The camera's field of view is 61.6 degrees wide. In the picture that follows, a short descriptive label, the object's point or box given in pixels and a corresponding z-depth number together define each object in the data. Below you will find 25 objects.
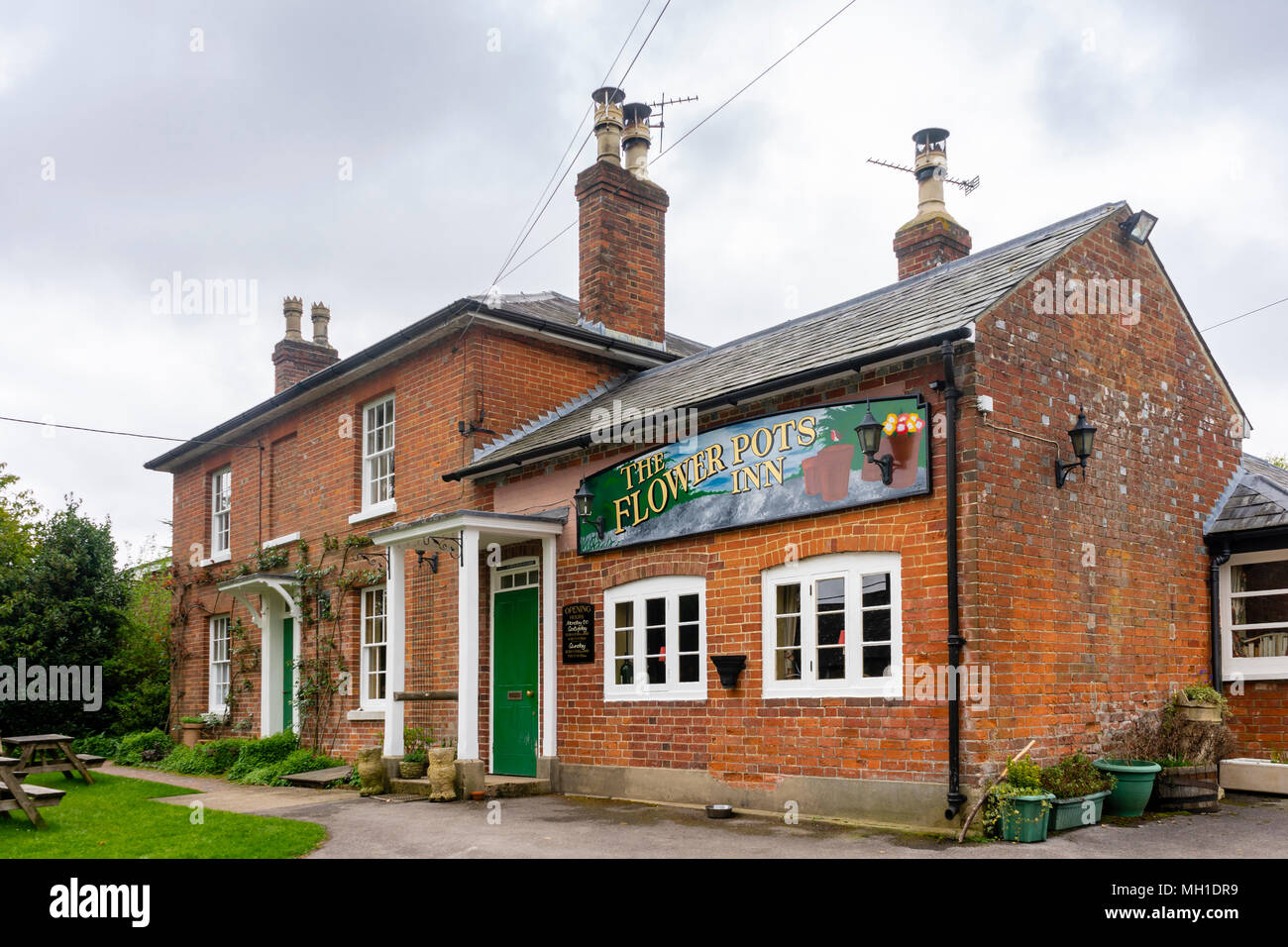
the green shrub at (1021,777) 8.73
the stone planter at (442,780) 12.20
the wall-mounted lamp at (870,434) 9.34
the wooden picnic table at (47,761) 13.34
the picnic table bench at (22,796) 9.34
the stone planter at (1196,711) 10.95
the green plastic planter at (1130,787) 9.56
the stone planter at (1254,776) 10.95
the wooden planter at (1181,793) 10.02
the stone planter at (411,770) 13.31
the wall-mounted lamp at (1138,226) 11.64
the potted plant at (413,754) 13.33
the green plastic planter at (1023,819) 8.45
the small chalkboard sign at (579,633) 12.65
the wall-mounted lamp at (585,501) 12.52
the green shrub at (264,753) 16.36
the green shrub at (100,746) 20.75
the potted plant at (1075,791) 8.95
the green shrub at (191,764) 17.53
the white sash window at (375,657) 16.14
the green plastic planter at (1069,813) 8.90
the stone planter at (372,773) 13.14
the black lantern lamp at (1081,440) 9.89
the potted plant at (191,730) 19.91
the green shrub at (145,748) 19.80
